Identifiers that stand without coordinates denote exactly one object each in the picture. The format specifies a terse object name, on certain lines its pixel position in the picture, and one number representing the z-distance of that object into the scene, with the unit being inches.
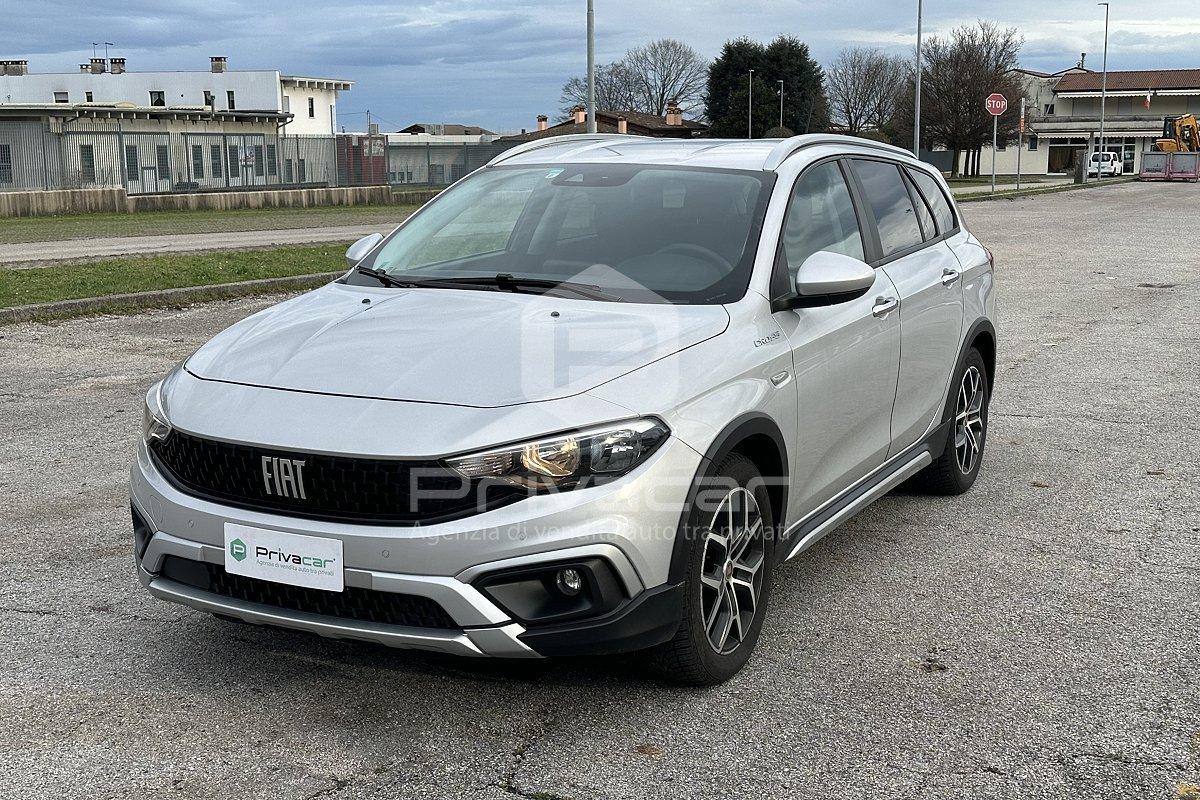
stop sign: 1520.9
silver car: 129.2
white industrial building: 3681.1
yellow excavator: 2469.2
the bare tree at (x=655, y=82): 4315.9
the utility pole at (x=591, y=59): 929.5
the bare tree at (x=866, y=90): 4183.1
